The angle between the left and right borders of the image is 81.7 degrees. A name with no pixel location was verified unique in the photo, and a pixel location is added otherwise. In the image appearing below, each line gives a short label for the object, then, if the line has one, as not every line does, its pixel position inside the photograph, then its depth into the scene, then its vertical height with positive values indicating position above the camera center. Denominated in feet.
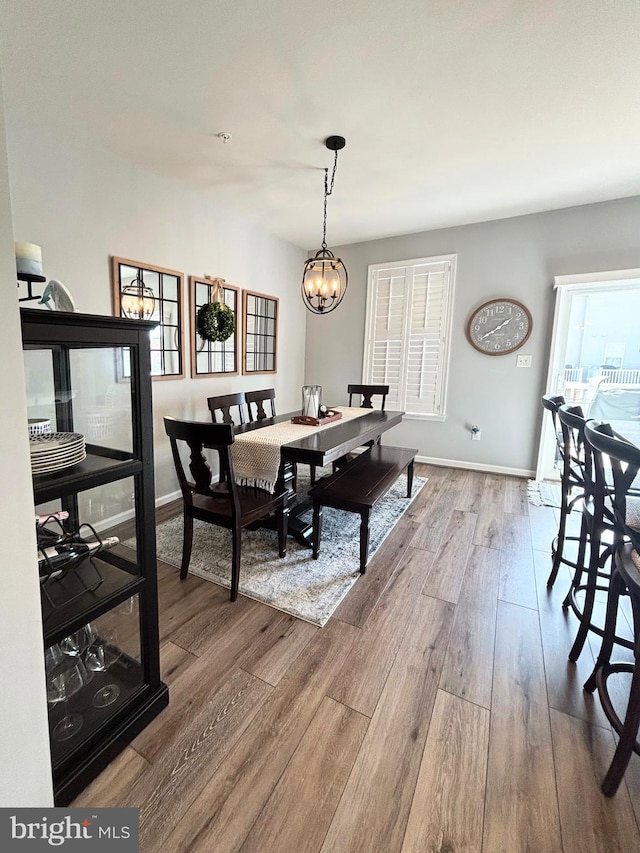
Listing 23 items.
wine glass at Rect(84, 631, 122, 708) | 4.23 -3.56
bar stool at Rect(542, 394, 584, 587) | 6.85 -2.07
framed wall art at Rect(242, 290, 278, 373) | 13.75 +1.18
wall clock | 13.23 +1.65
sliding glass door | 11.94 +0.95
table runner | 7.52 -1.92
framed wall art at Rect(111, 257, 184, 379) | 9.43 +1.49
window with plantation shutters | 14.57 +1.49
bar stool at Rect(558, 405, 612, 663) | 4.96 -2.13
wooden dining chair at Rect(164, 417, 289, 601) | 6.20 -2.67
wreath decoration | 11.55 +1.25
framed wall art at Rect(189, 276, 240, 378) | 11.41 +0.57
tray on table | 9.58 -1.43
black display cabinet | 3.61 -2.11
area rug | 6.68 -4.15
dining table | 7.39 -1.62
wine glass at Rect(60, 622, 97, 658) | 4.23 -3.26
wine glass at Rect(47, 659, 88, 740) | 3.83 -3.62
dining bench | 7.50 -2.68
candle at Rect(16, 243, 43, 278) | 3.54 +0.91
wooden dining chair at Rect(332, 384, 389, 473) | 12.66 -0.89
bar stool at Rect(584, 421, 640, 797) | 3.59 -2.12
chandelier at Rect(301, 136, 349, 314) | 9.48 +2.22
